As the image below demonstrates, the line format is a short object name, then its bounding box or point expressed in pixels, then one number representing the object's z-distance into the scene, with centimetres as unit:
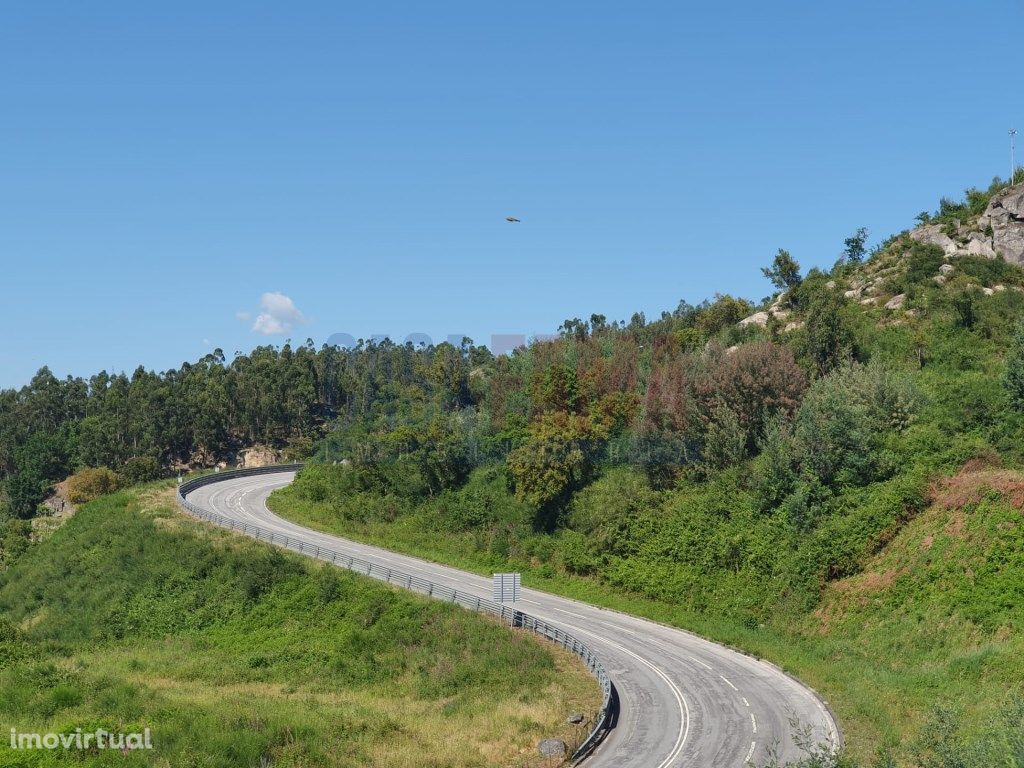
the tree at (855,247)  10744
